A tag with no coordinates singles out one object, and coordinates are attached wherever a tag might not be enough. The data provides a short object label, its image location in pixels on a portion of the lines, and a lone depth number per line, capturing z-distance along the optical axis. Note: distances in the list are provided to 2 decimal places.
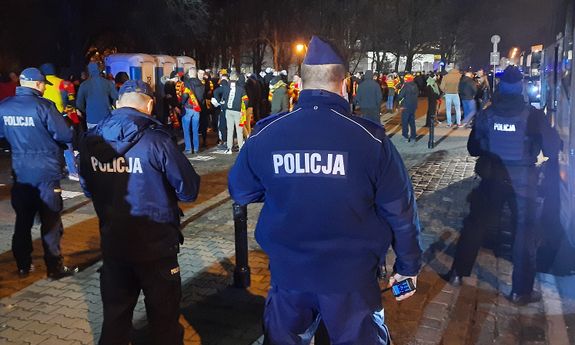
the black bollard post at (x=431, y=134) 13.69
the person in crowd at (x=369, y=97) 13.74
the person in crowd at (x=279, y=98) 13.23
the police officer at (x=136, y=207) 3.31
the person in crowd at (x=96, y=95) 10.46
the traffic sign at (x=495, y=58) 23.62
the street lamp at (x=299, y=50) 33.44
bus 5.91
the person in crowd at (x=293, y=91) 14.63
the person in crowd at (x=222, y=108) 13.33
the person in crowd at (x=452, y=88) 16.88
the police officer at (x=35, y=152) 5.08
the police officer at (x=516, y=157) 4.82
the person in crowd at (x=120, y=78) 12.11
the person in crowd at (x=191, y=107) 12.95
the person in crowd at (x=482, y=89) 19.48
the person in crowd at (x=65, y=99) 9.74
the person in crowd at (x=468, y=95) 17.02
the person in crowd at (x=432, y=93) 15.29
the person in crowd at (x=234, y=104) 12.80
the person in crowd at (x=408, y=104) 14.63
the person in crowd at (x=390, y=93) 24.86
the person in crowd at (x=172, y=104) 15.24
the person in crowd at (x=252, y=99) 13.86
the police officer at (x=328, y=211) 2.55
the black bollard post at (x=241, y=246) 5.26
